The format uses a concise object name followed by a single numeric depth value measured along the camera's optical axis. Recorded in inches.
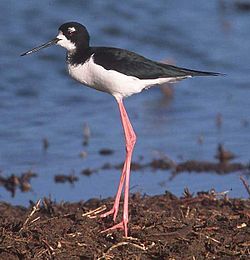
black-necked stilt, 609.9
